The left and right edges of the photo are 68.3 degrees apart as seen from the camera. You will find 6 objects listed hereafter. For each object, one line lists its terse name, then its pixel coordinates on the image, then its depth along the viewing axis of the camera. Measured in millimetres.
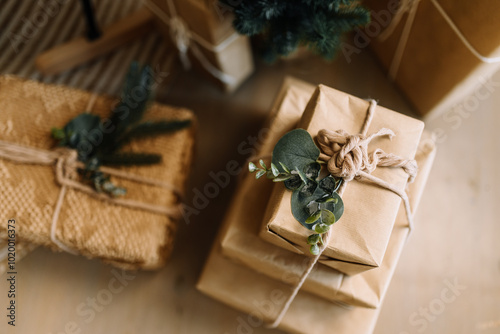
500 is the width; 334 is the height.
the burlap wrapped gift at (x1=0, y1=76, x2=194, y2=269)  761
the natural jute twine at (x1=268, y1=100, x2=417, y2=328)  534
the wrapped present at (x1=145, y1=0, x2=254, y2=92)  792
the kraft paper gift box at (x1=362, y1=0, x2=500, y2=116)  683
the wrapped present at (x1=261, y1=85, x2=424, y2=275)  547
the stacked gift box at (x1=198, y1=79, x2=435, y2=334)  556
